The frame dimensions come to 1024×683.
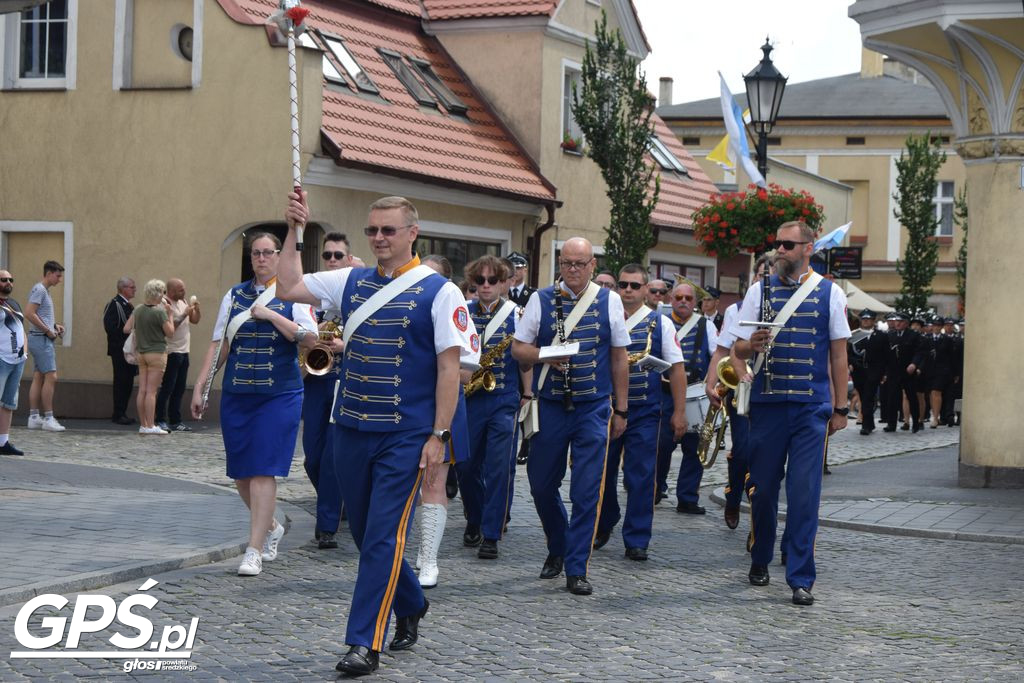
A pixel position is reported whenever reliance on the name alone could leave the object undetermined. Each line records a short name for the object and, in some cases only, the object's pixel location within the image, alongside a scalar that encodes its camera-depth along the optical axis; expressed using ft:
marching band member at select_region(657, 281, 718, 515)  43.91
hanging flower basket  76.89
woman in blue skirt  30.68
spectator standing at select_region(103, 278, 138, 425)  67.72
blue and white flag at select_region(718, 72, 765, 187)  92.48
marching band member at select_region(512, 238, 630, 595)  30.86
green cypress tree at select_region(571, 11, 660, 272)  80.18
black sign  73.15
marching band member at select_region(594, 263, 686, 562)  34.73
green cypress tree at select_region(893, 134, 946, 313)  136.05
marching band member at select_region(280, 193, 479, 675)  22.68
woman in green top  63.98
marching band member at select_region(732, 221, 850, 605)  30.40
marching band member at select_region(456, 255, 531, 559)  35.04
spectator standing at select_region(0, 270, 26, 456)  53.57
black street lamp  65.57
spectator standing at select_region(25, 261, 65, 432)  60.70
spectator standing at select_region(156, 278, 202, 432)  66.18
